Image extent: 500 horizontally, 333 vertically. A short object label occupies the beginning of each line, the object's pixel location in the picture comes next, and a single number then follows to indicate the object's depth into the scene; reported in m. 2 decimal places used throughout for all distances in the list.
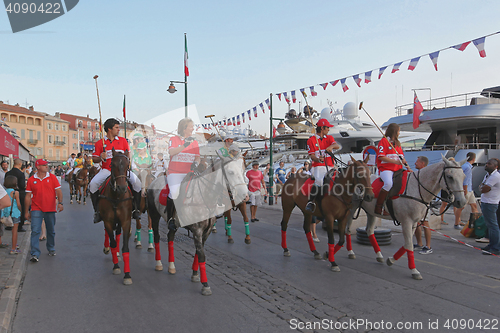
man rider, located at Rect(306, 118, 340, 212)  7.12
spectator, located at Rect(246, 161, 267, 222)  12.52
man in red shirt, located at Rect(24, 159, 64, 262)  7.09
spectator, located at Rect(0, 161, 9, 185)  10.98
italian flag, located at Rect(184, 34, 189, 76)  16.30
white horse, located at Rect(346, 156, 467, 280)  5.77
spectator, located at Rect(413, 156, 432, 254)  7.54
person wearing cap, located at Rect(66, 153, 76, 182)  19.52
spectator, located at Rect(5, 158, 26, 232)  9.26
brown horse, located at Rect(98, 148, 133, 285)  5.88
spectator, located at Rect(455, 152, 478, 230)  10.22
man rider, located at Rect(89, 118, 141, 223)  6.41
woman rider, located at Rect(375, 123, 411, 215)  6.72
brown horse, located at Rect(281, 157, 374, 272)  6.36
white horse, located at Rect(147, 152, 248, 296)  5.17
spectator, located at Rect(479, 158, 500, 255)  7.38
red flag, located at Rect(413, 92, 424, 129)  19.92
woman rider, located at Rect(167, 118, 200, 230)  5.76
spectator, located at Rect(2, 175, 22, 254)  7.45
